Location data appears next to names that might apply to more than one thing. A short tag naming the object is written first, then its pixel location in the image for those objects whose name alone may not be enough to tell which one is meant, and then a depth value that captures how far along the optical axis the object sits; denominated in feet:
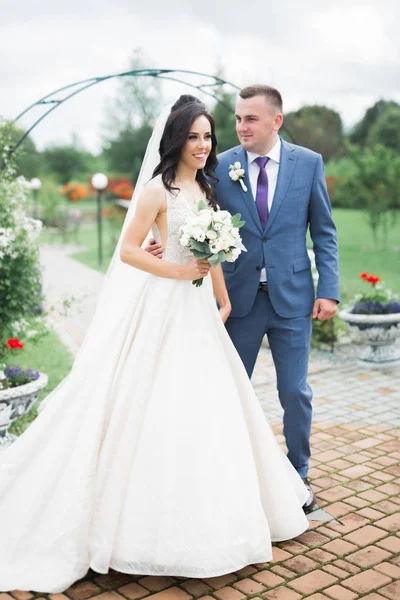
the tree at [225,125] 59.67
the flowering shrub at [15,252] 18.49
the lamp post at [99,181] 57.88
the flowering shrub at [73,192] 110.22
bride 10.03
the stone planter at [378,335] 23.16
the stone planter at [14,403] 14.73
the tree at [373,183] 62.03
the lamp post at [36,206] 89.64
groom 12.45
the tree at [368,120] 136.15
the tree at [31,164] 128.90
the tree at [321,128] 110.32
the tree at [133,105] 117.39
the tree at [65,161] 158.71
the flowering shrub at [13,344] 16.48
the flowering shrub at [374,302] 23.82
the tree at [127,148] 123.13
